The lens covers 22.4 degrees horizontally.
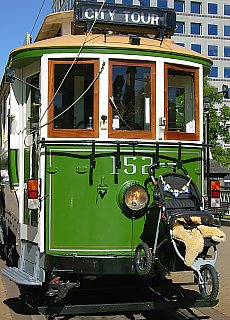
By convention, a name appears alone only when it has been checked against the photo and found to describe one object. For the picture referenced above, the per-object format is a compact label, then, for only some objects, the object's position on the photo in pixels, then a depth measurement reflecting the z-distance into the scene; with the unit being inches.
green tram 253.9
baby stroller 218.1
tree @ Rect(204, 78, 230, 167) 1129.4
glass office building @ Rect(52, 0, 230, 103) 2463.1
